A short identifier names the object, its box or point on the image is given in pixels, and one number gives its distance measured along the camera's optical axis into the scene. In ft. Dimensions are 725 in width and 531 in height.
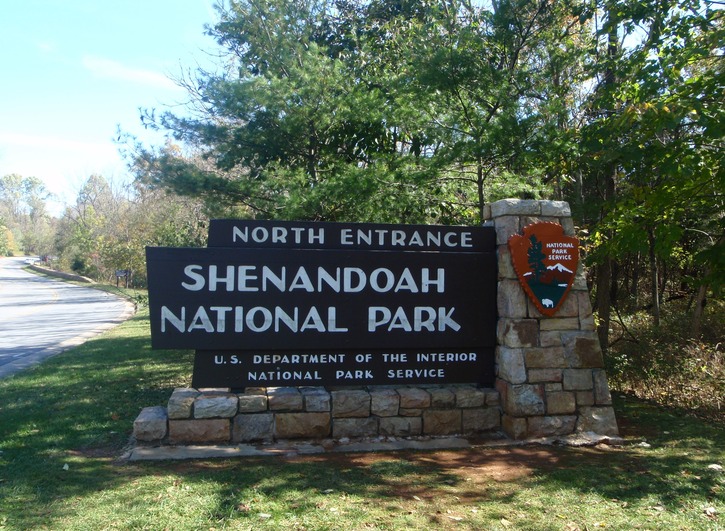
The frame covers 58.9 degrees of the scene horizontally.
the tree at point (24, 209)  381.60
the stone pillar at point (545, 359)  20.84
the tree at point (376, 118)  28.27
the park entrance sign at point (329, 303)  20.38
